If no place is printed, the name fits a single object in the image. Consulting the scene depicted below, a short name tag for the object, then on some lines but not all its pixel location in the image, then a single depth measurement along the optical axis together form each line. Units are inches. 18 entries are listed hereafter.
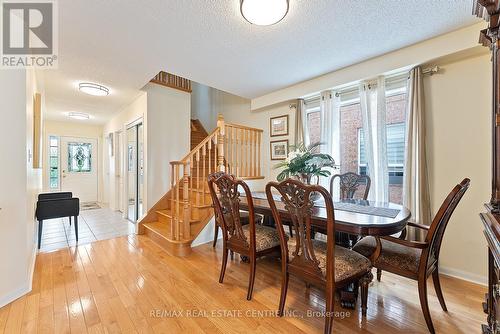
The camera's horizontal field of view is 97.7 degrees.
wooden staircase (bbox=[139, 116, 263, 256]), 115.6
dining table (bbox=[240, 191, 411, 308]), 55.1
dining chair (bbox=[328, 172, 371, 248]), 105.9
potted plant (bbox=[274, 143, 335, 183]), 86.7
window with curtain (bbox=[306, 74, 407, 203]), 109.2
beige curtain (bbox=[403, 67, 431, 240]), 94.1
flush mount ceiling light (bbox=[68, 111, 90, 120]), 198.2
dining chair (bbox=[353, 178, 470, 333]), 55.3
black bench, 114.7
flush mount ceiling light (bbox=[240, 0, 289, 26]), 66.2
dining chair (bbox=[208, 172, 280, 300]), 72.8
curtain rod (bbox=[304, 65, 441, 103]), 94.9
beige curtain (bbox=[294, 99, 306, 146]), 143.6
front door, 242.2
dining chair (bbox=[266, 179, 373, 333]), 54.0
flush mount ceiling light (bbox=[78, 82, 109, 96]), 130.9
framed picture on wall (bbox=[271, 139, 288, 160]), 156.1
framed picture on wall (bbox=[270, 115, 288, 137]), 157.0
